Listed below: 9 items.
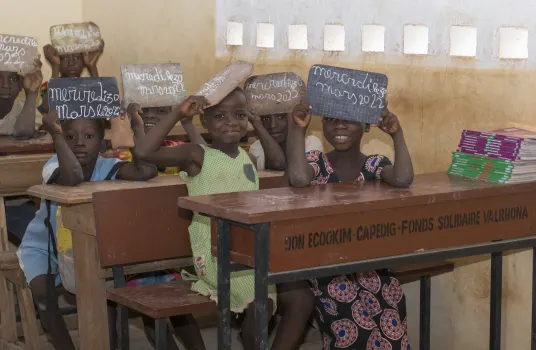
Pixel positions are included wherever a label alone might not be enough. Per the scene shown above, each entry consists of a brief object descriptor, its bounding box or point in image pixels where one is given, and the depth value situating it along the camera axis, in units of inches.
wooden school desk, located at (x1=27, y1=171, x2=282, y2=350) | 169.0
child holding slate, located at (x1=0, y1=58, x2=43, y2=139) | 255.1
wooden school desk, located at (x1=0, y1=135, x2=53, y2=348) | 206.7
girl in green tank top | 165.9
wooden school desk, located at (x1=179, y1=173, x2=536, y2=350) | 137.7
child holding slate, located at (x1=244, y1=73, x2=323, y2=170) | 207.5
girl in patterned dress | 170.9
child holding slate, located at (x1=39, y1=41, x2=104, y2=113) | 297.7
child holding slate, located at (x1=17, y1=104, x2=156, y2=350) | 183.0
